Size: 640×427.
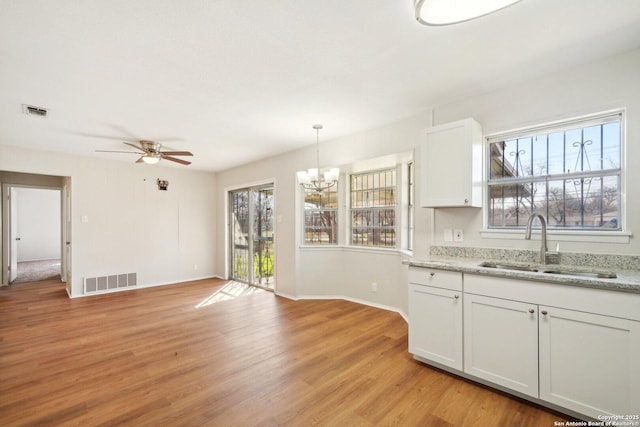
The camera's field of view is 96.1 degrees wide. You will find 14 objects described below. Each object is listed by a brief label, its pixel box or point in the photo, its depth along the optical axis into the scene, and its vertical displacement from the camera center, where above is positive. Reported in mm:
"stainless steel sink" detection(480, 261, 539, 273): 2295 -445
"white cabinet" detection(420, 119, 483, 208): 2646 +465
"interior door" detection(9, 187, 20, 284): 6008 -375
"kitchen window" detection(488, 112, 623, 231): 2277 +333
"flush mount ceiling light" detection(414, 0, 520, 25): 1468 +1075
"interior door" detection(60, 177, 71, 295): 5340 -395
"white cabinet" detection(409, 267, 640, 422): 1745 -886
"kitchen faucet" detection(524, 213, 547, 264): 2338 -189
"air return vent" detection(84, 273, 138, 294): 5238 -1288
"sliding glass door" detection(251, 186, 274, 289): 5738 -467
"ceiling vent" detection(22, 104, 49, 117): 3032 +1131
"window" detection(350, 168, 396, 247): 4316 +91
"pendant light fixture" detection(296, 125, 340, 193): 3598 +489
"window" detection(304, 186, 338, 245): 4906 -52
